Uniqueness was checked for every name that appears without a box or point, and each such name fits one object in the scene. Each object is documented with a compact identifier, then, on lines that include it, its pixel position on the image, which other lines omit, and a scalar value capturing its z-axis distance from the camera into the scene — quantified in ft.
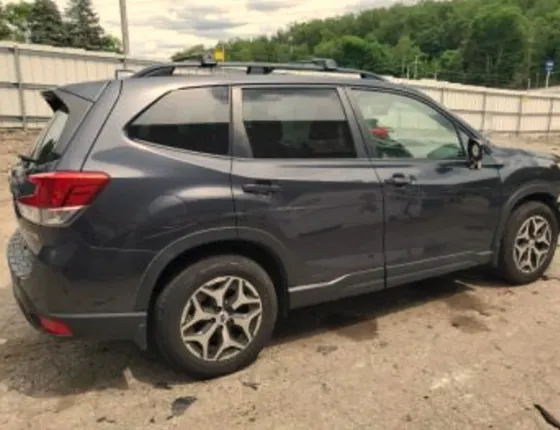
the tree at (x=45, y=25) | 260.62
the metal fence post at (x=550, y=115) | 95.35
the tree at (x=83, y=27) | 276.82
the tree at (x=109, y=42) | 276.29
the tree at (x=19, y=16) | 264.72
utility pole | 67.62
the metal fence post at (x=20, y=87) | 43.56
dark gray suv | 10.36
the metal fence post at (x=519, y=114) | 89.64
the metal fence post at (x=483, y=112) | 82.07
